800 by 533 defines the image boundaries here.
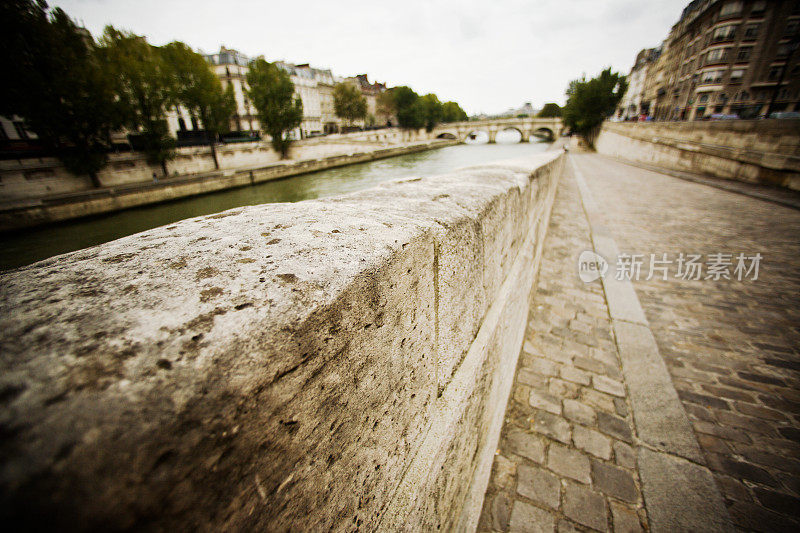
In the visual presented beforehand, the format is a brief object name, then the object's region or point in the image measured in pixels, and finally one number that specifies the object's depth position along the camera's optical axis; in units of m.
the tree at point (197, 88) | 22.47
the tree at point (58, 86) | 14.12
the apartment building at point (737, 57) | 32.56
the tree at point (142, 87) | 18.52
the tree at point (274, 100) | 30.89
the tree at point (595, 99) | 38.69
